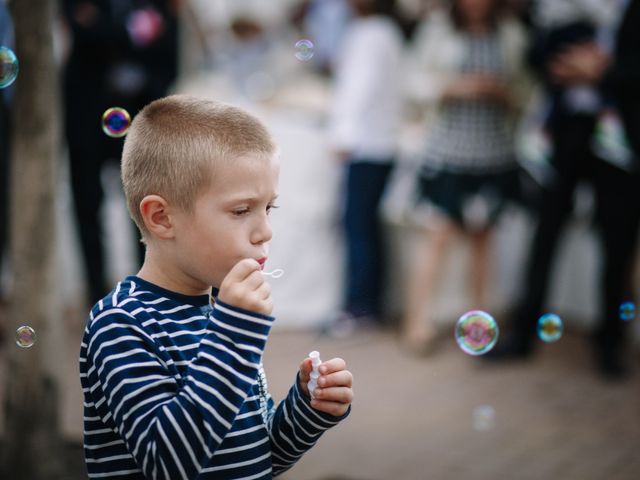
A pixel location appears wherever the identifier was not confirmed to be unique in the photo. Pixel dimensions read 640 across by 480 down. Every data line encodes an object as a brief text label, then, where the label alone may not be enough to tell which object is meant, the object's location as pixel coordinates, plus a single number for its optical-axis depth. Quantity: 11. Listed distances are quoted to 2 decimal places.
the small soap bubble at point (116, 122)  2.29
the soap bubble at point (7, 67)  2.60
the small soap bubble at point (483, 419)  3.80
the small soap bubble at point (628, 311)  3.73
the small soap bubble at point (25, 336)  2.08
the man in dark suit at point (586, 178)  4.38
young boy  1.28
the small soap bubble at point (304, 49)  3.20
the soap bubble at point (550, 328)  3.07
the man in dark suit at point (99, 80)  4.52
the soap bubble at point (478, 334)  2.73
